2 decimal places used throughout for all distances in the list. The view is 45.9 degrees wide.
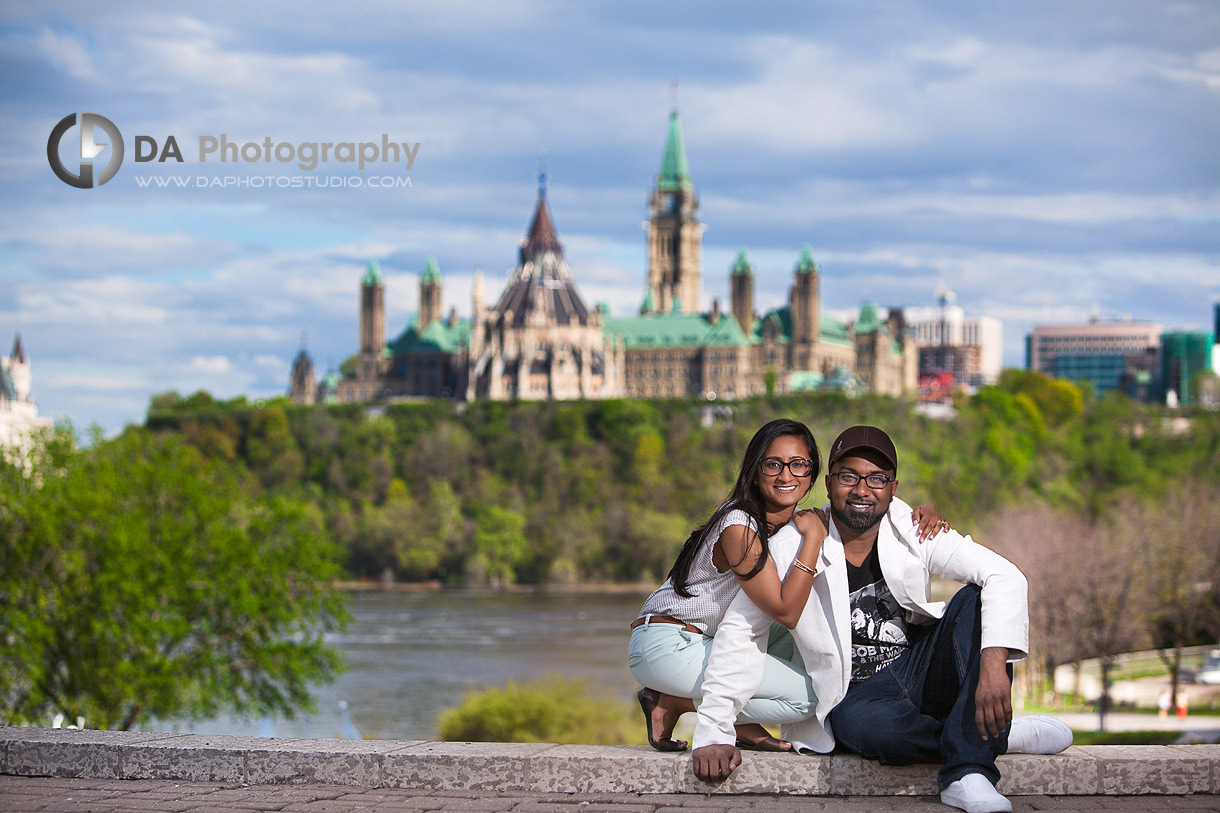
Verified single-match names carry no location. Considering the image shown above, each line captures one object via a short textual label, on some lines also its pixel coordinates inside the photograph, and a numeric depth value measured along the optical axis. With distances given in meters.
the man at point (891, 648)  6.11
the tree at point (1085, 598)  38.06
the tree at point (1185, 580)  39.66
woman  6.36
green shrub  30.17
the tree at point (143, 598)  28.11
